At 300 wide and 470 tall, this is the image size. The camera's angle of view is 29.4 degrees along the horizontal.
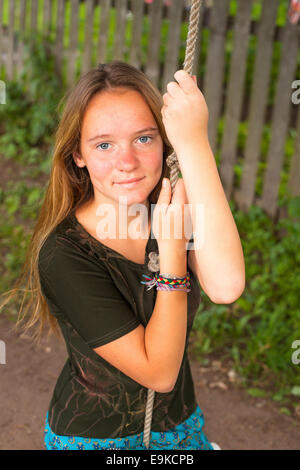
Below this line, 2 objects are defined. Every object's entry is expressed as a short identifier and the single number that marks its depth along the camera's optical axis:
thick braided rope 1.52
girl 1.51
